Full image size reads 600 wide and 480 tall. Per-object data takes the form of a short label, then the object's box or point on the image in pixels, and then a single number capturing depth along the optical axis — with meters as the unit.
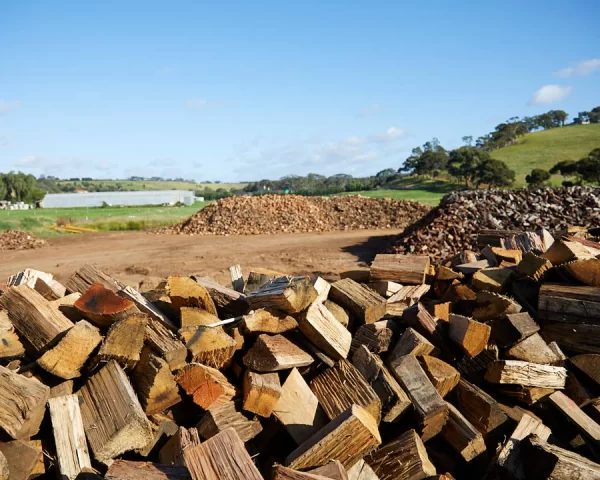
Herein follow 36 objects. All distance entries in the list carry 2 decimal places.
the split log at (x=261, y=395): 2.46
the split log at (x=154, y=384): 2.44
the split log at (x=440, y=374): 2.76
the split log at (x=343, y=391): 2.50
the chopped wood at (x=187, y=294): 3.01
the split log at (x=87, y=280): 3.38
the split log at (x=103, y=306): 2.64
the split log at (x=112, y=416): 2.23
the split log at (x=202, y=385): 2.51
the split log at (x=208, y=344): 2.63
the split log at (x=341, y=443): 2.19
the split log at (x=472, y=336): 3.02
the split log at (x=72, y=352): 2.42
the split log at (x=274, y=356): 2.61
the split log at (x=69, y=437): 2.14
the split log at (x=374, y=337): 3.03
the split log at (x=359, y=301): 3.24
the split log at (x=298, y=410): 2.49
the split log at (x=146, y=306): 2.84
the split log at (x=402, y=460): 2.34
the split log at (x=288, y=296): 2.78
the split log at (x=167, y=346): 2.51
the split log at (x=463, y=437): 2.56
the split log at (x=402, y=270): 3.96
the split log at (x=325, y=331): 2.79
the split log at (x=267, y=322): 2.78
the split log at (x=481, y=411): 2.72
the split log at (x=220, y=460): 1.94
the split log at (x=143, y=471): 2.02
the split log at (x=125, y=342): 2.46
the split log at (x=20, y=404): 2.12
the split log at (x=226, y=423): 2.39
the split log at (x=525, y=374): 2.83
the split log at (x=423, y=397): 2.56
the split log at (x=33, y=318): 2.60
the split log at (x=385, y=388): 2.56
